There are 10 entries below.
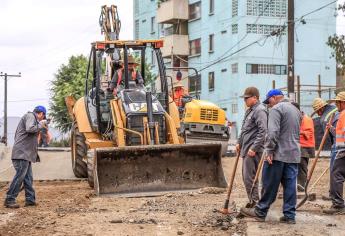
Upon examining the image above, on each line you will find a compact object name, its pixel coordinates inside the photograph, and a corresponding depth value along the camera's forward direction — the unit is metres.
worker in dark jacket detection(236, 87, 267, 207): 11.02
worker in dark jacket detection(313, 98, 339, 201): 12.74
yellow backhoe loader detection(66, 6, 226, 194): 14.26
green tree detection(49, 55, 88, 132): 53.81
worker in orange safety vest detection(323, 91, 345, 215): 11.47
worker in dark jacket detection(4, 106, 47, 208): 12.91
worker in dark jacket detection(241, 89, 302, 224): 10.29
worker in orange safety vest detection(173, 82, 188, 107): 22.61
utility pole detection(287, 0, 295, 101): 25.23
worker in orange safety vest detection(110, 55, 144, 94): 16.45
